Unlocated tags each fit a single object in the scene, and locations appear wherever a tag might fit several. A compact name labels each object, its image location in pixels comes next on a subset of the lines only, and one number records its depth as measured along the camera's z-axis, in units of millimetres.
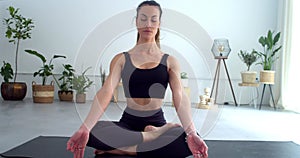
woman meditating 1430
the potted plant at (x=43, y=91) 4578
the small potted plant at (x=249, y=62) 4715
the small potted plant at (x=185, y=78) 4598
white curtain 4488
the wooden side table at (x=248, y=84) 4707
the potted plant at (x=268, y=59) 4570
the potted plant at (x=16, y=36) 4699
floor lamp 4887
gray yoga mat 1733
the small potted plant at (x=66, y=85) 4933
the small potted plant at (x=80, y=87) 4812
